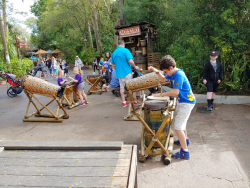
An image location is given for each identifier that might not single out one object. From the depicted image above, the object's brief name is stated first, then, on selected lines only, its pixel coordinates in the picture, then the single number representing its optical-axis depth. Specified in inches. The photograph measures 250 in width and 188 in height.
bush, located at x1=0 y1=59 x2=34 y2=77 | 686.5
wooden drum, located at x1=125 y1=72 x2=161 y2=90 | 194.1
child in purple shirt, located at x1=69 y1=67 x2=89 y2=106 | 279.8
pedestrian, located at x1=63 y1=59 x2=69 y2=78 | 686.8
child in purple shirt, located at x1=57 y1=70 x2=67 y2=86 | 287.1
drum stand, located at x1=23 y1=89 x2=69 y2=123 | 234.5
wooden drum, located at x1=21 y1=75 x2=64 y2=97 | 225.6
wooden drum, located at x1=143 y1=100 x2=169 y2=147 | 141.2
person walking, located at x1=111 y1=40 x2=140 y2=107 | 252.5
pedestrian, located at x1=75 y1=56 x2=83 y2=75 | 634.2
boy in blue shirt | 133.5
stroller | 392.2
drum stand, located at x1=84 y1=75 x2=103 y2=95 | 370.5
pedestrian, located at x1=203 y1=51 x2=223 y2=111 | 237.6
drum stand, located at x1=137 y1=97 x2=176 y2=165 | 135.5
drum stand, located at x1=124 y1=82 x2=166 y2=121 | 199.4
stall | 467.2
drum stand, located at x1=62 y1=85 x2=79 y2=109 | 285.6
